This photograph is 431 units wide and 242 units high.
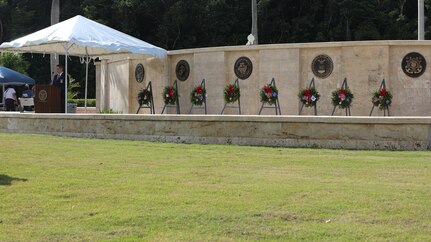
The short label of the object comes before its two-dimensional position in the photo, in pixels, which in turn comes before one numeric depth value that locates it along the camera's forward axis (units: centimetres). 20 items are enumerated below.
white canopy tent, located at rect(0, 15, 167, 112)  1862
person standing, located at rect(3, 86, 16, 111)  2720
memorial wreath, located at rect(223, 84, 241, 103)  1894
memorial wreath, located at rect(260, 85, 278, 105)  1842
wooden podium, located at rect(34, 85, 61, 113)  1867
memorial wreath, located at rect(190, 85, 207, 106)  1962
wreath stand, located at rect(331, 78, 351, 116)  1791
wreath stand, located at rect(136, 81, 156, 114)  2109
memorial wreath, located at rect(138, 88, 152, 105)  2103
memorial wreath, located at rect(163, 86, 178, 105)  2027
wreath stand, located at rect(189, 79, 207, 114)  1995
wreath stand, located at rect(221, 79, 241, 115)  1939
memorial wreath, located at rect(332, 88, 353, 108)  1753
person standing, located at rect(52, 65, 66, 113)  1905
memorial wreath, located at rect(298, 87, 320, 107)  1795
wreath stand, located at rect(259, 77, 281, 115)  1877
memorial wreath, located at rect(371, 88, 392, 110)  1733
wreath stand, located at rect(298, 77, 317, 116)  1861
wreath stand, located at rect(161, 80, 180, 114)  2053
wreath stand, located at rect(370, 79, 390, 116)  1770
